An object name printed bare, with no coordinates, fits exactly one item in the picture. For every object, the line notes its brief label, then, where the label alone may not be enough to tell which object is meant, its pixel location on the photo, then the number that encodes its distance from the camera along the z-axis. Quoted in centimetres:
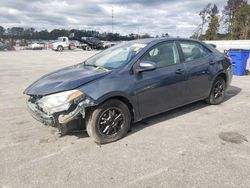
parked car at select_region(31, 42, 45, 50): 3277
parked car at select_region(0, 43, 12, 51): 2957
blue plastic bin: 740
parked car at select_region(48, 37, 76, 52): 2727
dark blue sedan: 276
